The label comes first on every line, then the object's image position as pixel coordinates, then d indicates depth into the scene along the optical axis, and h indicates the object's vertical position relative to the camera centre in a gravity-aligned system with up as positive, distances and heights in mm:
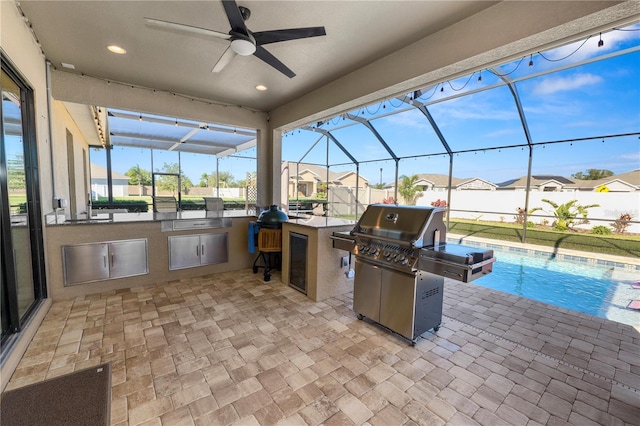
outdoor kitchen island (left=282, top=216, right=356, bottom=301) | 3324 -837
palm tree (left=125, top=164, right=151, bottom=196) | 9188 +593
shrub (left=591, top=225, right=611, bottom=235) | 6104 -714
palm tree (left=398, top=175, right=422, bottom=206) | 8781 +227
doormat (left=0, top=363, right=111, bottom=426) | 1569 -1335
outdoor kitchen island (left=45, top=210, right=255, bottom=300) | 3314 -796
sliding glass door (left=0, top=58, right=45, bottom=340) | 2141 -164
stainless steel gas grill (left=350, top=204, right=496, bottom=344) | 2203 -593
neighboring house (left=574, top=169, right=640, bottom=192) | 5582 +368
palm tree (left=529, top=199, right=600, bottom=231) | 6434 -310
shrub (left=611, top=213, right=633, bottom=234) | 5688 -536
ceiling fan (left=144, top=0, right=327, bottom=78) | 2008 +1305
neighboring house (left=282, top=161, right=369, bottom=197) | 9625 +764
